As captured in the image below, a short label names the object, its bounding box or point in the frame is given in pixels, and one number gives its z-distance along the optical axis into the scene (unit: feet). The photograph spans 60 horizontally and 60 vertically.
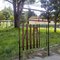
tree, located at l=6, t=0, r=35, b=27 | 20.79
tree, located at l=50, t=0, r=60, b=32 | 19.92
